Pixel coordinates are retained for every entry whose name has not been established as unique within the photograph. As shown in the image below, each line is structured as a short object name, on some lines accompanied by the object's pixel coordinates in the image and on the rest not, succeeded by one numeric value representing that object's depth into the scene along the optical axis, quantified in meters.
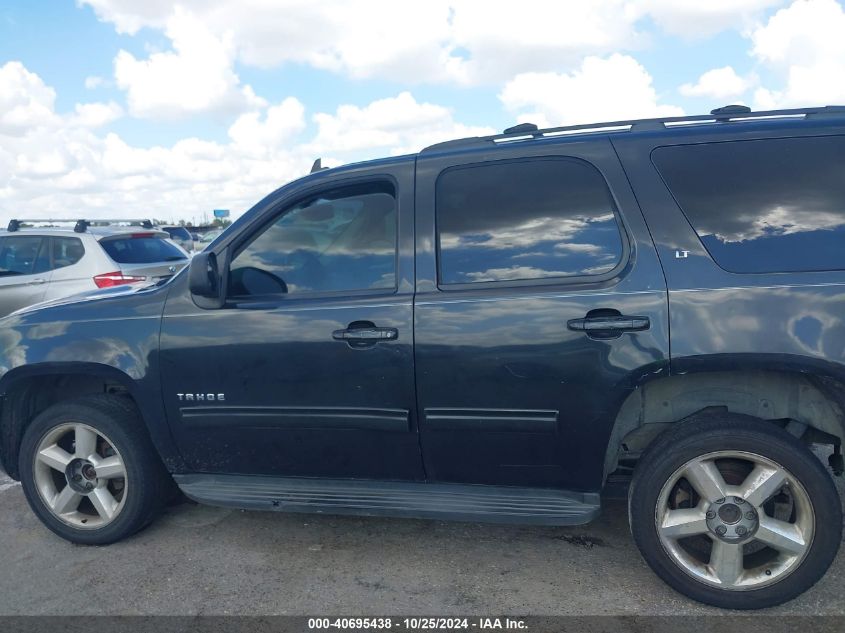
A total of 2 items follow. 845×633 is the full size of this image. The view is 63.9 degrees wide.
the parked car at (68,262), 7.34
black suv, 2.68
